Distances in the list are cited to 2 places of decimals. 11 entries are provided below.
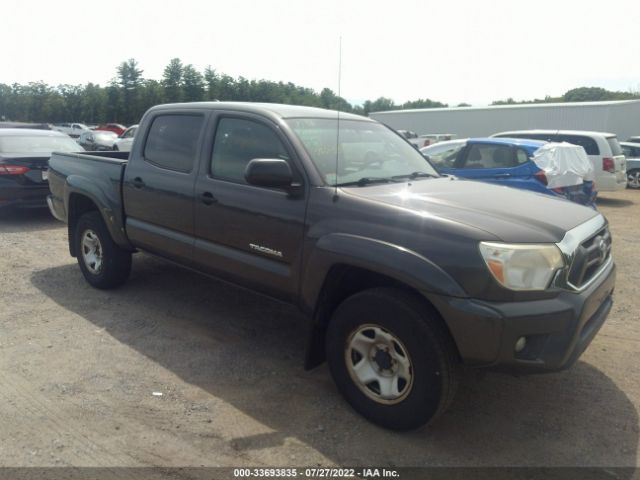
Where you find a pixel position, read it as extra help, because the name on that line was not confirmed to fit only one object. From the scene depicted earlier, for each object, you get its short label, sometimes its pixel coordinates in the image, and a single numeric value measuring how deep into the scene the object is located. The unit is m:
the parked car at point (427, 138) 25.12
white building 26.17
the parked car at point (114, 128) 35.99
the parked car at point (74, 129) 38.12
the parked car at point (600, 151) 12.72
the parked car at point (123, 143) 20.16
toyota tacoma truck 2.75
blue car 8.12
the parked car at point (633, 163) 17.23
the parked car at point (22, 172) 8.30
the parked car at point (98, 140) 24.48
